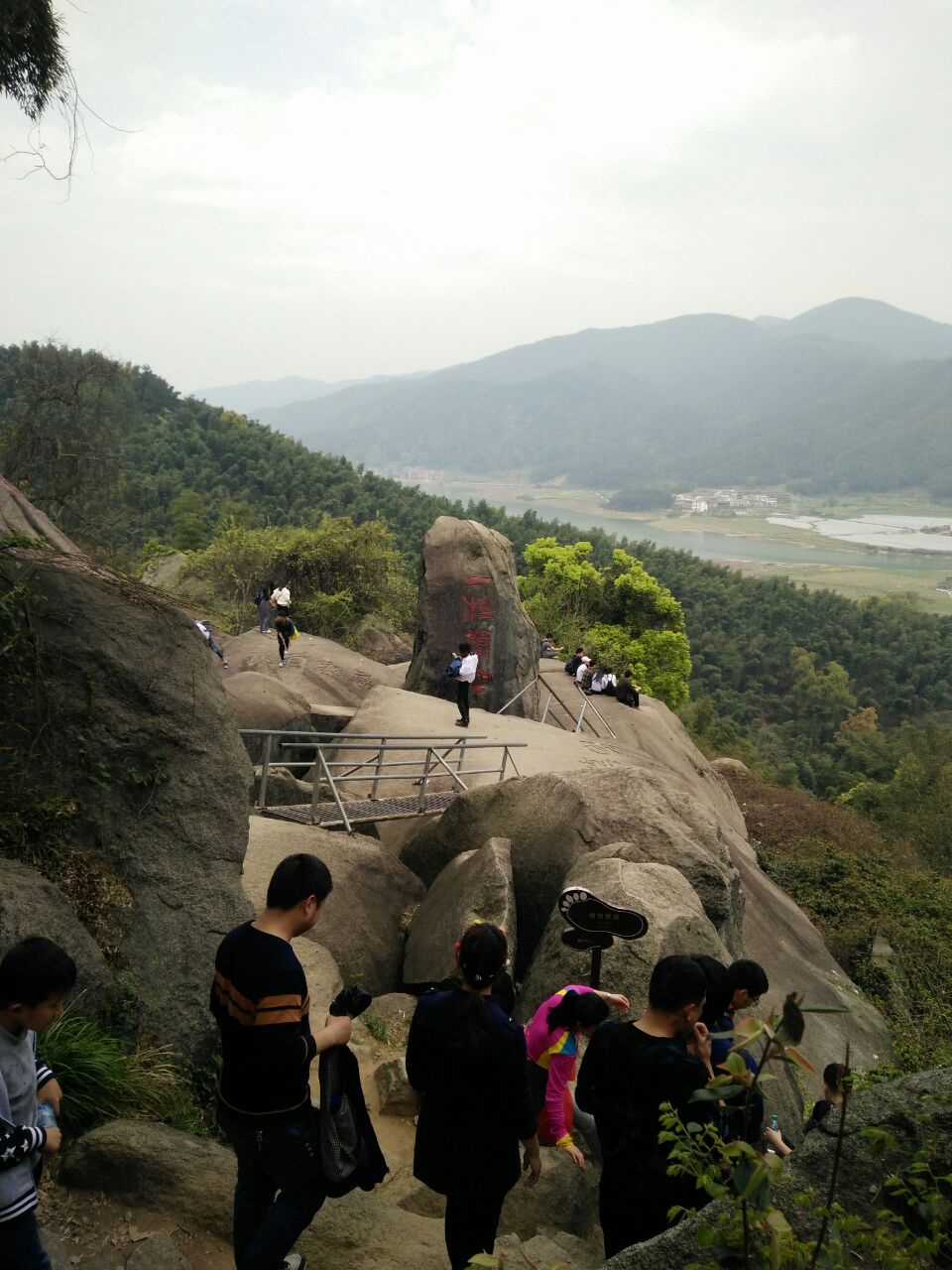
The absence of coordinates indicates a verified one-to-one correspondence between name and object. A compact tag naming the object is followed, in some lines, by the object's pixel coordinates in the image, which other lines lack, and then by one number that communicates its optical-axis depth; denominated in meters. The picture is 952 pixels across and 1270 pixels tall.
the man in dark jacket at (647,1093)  2.91
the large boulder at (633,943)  5.34
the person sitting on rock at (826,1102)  4.05
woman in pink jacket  3.45
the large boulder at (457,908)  6.62
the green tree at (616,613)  34.53
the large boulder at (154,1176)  3.45
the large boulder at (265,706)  12.37
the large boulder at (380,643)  26.41
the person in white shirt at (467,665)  12.64
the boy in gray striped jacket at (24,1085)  2.59
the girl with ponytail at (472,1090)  2.89
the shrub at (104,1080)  3.86
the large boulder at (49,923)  3.93
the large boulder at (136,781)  4.79
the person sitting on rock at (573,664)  21.36
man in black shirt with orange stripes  2.75
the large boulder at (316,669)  16.20
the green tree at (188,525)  44.28
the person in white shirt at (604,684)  20.02
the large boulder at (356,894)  7.23
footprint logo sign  3.89
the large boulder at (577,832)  7.36
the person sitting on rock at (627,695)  19.83
